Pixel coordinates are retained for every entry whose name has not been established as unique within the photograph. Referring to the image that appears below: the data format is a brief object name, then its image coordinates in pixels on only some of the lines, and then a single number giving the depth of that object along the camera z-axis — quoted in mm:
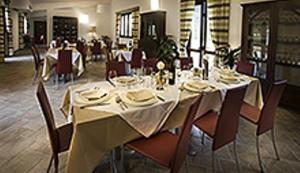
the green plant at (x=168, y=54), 3311
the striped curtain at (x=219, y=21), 6617
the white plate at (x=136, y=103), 2502
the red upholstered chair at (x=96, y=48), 12766
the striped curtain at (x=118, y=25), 14922
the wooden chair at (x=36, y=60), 7300
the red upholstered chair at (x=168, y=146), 2211
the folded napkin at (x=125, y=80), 3219
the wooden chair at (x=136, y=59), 7531
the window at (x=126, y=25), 13351
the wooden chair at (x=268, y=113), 2945
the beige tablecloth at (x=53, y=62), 7348
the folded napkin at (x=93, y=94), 2590
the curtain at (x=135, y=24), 11820
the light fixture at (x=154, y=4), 9998
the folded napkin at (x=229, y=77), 3632
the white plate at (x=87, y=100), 2497
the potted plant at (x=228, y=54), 5697
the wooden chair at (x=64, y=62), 6723
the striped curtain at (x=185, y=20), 8086
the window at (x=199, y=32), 7715
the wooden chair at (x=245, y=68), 4461
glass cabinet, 5027
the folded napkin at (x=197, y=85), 3089
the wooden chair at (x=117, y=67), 4043
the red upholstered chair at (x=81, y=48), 9073
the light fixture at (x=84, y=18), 17078
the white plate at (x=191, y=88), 3018
